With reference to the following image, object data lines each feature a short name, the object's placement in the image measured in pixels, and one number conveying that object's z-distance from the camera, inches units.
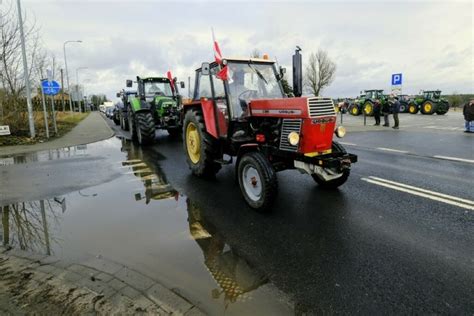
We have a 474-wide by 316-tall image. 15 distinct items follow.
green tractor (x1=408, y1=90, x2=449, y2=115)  1074.7
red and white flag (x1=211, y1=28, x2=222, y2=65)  217.3
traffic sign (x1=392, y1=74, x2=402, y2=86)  690.8
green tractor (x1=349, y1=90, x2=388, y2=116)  1129.2
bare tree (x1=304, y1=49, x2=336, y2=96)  1737.2
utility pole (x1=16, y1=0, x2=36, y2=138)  511.8
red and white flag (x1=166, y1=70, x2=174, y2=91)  525.8
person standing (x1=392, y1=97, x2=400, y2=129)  684.7
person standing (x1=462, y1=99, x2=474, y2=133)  567.2
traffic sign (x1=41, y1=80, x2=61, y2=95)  564.4
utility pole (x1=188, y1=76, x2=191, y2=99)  292.7
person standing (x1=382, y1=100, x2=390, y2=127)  728.0
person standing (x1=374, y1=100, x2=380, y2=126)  767.2
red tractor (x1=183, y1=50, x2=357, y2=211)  185.5
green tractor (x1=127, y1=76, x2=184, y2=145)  475.5
